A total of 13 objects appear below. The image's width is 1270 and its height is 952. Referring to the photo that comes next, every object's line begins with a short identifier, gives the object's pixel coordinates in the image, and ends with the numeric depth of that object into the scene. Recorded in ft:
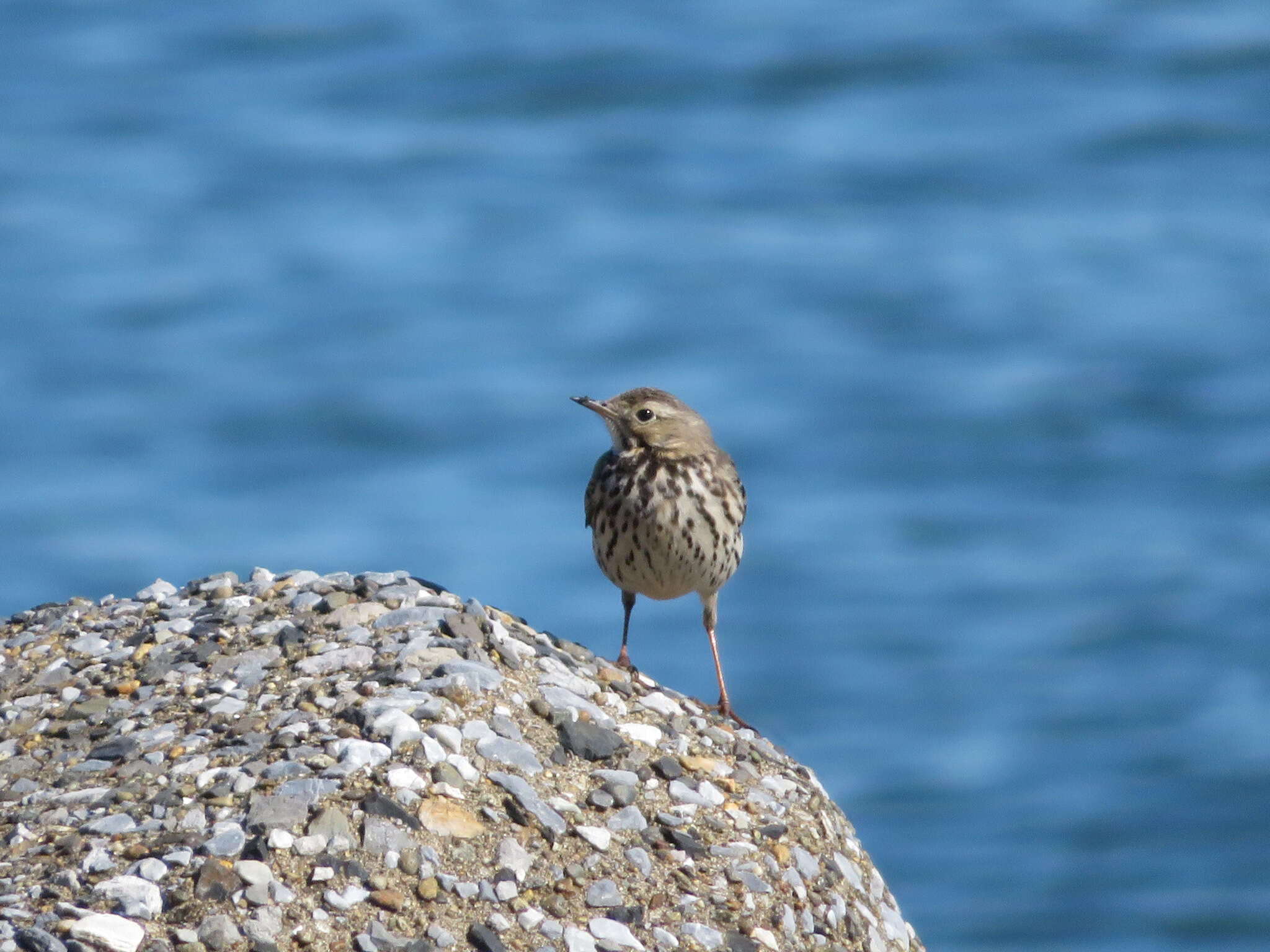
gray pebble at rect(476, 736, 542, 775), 40.34
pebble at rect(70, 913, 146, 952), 33.01
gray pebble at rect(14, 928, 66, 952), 32.60
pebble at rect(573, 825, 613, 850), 38.81
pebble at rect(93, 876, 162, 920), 34.14
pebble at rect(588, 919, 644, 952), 36.27
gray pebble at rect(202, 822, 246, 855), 35.76
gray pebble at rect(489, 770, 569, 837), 38.68
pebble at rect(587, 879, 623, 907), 37.22
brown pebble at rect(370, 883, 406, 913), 35.27
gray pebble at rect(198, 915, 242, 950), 33.55
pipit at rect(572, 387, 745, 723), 57.57
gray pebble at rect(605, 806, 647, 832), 39.75
